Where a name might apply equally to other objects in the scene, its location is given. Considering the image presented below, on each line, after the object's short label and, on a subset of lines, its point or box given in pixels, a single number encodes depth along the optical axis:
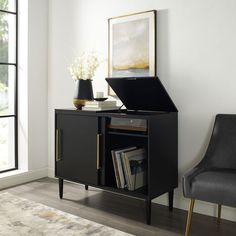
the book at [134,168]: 2.67
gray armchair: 2.04
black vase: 2.98
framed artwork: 2.95
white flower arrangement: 3.24
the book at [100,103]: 2.92
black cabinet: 2.54
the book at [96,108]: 2.91
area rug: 2.35
